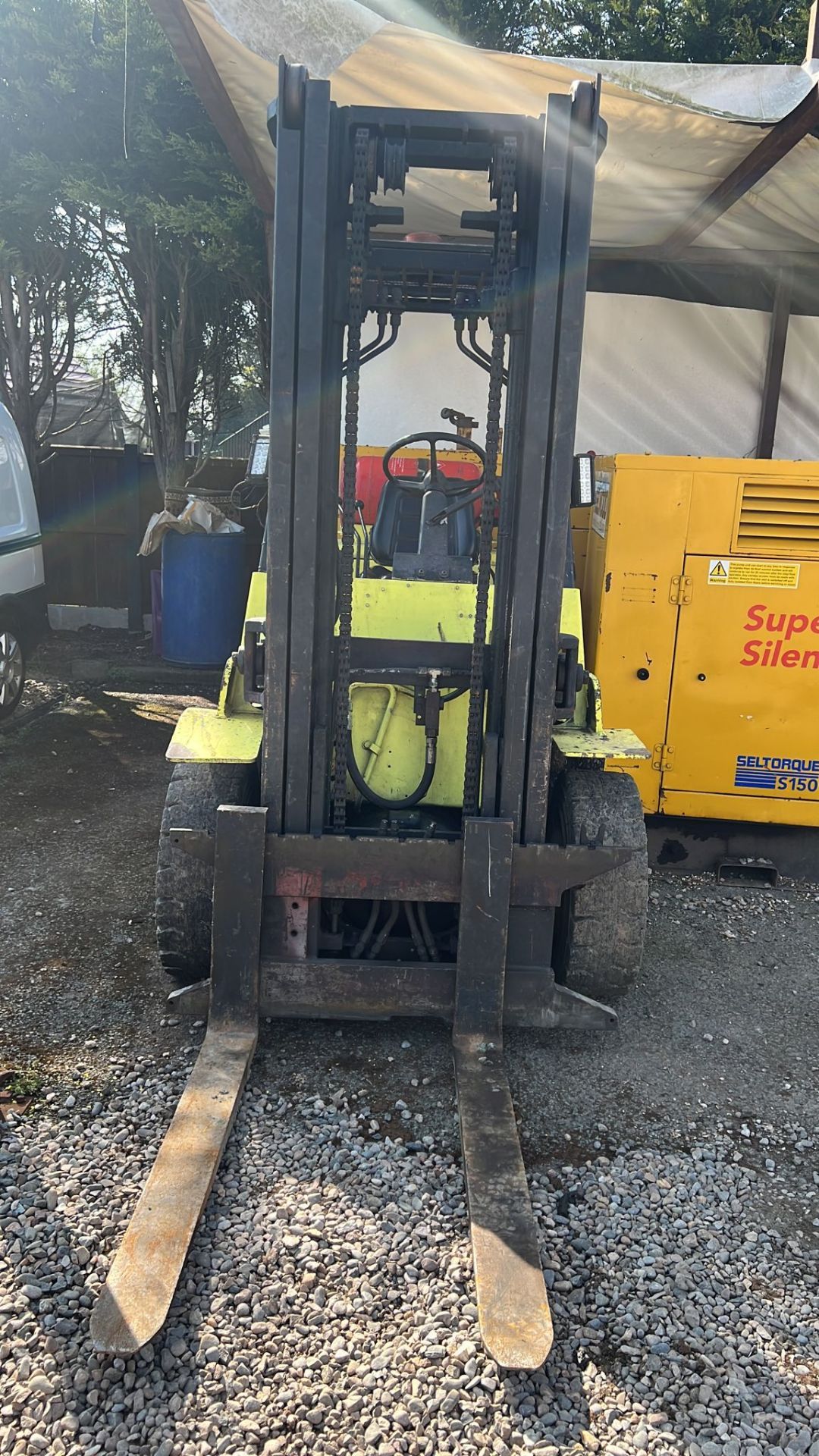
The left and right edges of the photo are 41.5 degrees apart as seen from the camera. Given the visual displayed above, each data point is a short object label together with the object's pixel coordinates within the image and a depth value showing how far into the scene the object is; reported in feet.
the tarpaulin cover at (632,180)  17.03
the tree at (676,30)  29.71
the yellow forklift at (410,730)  10.73
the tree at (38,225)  30.78
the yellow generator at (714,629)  18.24
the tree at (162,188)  30.04
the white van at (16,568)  26.45
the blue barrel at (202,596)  32.99
